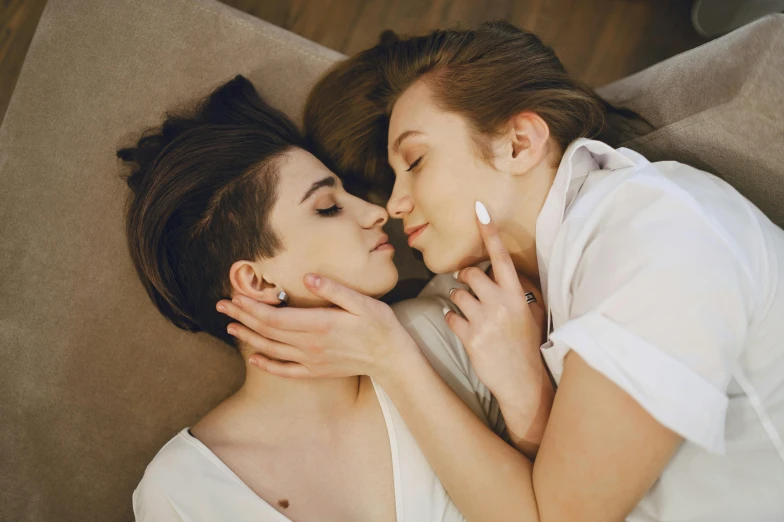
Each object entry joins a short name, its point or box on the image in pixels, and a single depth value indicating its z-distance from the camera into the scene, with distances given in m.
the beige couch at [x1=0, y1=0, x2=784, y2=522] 0.88
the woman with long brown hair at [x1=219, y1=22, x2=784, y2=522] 0.67
